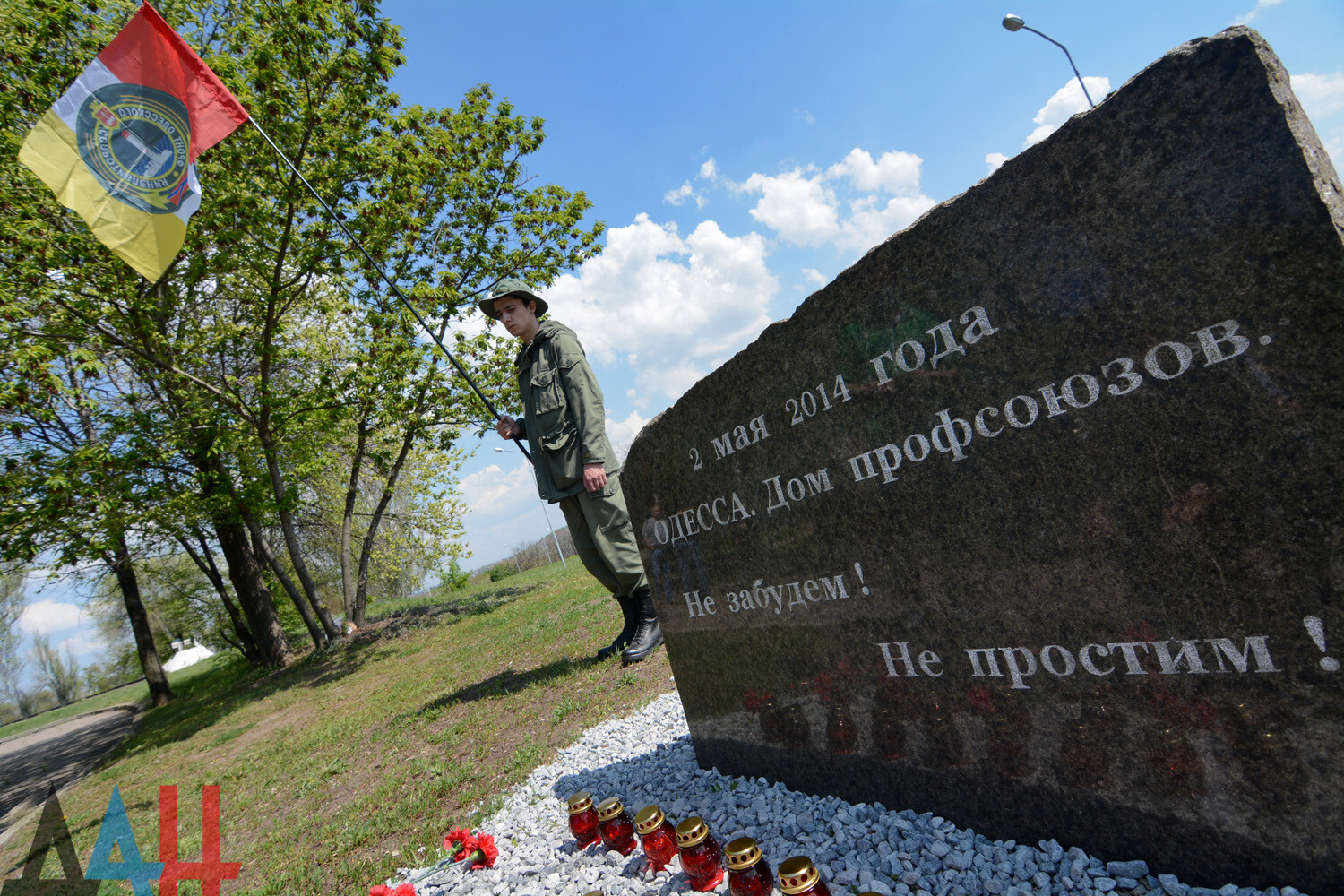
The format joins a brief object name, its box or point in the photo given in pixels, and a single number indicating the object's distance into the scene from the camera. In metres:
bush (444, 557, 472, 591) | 25.88
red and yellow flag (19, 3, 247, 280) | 4.67
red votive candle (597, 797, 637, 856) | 2.34
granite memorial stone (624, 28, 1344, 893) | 1.32
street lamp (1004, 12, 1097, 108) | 12.22
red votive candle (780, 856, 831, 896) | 1.58
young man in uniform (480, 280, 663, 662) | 4.12
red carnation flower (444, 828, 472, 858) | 2.64
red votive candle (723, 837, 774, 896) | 1.75
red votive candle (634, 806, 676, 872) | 2.14
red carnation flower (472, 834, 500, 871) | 2.53
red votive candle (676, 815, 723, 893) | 1.95
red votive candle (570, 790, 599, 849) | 2.46
